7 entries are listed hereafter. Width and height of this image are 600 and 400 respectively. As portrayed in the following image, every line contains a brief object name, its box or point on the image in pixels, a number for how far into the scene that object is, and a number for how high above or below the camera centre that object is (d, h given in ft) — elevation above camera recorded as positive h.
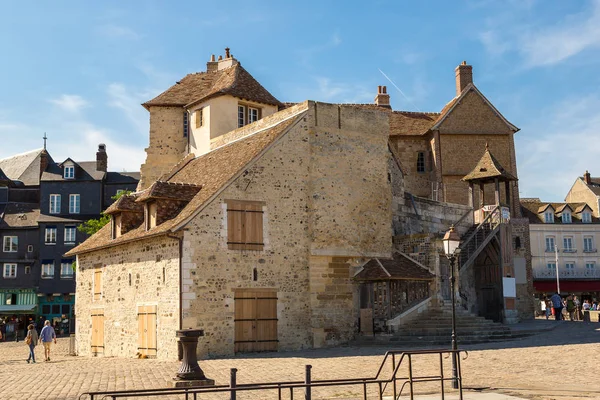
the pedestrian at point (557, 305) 97.25 -1.54
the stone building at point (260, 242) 64.18 +5.68
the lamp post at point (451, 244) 44.83 +3.24
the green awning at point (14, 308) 146.51 -0.89
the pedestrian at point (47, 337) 74.28 -3.50
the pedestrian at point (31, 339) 73.00 -3.66
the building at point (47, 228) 148.66 +15.79
